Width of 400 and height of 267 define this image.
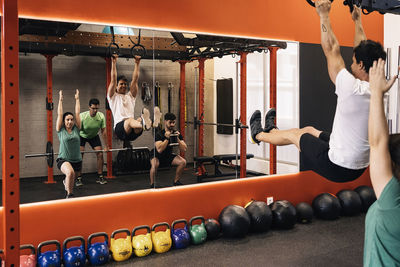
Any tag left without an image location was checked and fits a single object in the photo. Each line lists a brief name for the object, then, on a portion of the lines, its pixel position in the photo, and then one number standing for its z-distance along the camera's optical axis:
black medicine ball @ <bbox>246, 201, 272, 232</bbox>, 4.21
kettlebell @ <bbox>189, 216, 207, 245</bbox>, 3.92
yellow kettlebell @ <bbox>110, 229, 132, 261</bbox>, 3.54
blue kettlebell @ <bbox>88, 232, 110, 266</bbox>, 3.43
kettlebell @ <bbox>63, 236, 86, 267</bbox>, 3.32
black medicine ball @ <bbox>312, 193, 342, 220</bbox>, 4.74
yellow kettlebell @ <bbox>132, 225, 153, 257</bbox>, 3.65
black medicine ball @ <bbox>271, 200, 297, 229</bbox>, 4.35
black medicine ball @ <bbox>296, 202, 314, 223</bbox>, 4.61
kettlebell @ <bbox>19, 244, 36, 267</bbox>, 3.16
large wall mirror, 3.62
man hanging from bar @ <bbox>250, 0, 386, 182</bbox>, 2.17
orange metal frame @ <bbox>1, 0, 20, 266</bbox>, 1.47
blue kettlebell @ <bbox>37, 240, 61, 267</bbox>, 3.24
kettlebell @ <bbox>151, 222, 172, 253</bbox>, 3.73
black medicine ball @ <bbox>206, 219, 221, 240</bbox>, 4.05
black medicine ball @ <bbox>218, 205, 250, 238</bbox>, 4.03
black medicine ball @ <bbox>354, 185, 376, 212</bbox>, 5.09
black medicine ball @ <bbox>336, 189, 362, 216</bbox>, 4.88
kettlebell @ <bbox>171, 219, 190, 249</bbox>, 3.82
